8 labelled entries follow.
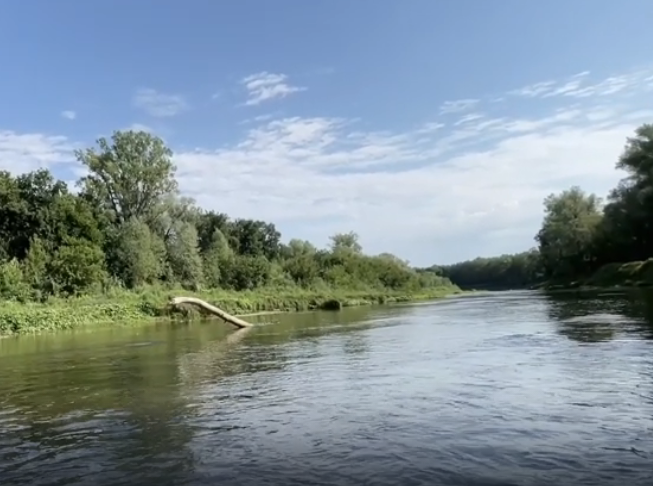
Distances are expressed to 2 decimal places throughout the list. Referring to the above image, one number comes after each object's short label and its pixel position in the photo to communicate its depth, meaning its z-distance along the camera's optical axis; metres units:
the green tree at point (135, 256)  69.00
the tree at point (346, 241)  151.75
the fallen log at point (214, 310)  38.16
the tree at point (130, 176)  78.56
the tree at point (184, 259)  76.62
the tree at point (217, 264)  81.85
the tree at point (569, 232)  111.75
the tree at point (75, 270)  54.59
